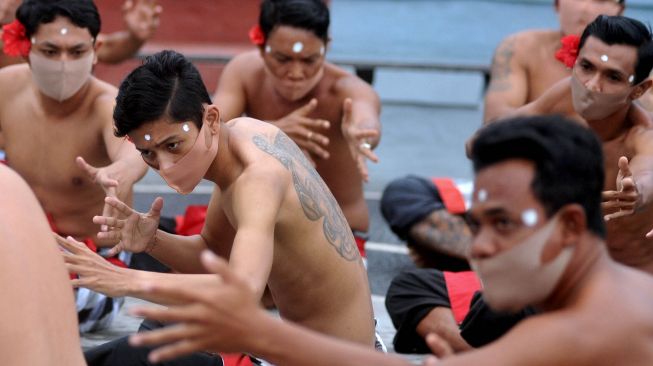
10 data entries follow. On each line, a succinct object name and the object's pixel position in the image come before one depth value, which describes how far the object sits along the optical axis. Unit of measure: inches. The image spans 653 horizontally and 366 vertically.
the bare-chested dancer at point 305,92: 420.8
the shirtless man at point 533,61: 447.8
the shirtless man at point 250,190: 270.4
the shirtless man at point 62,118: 385.7
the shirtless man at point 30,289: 200.4
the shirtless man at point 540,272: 179.8
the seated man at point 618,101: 353.7
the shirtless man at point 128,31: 470.0
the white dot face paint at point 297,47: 421.4
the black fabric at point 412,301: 373.7
